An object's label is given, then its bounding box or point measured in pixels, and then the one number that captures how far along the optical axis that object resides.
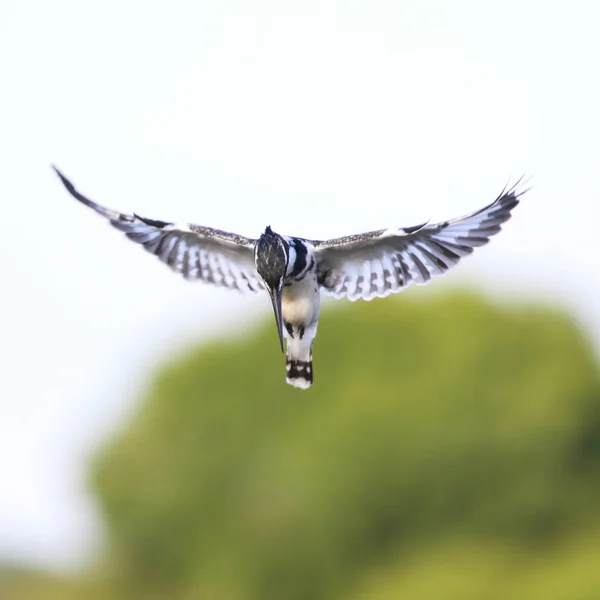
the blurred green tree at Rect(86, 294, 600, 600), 42.81
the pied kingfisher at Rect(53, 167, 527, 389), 11.78
